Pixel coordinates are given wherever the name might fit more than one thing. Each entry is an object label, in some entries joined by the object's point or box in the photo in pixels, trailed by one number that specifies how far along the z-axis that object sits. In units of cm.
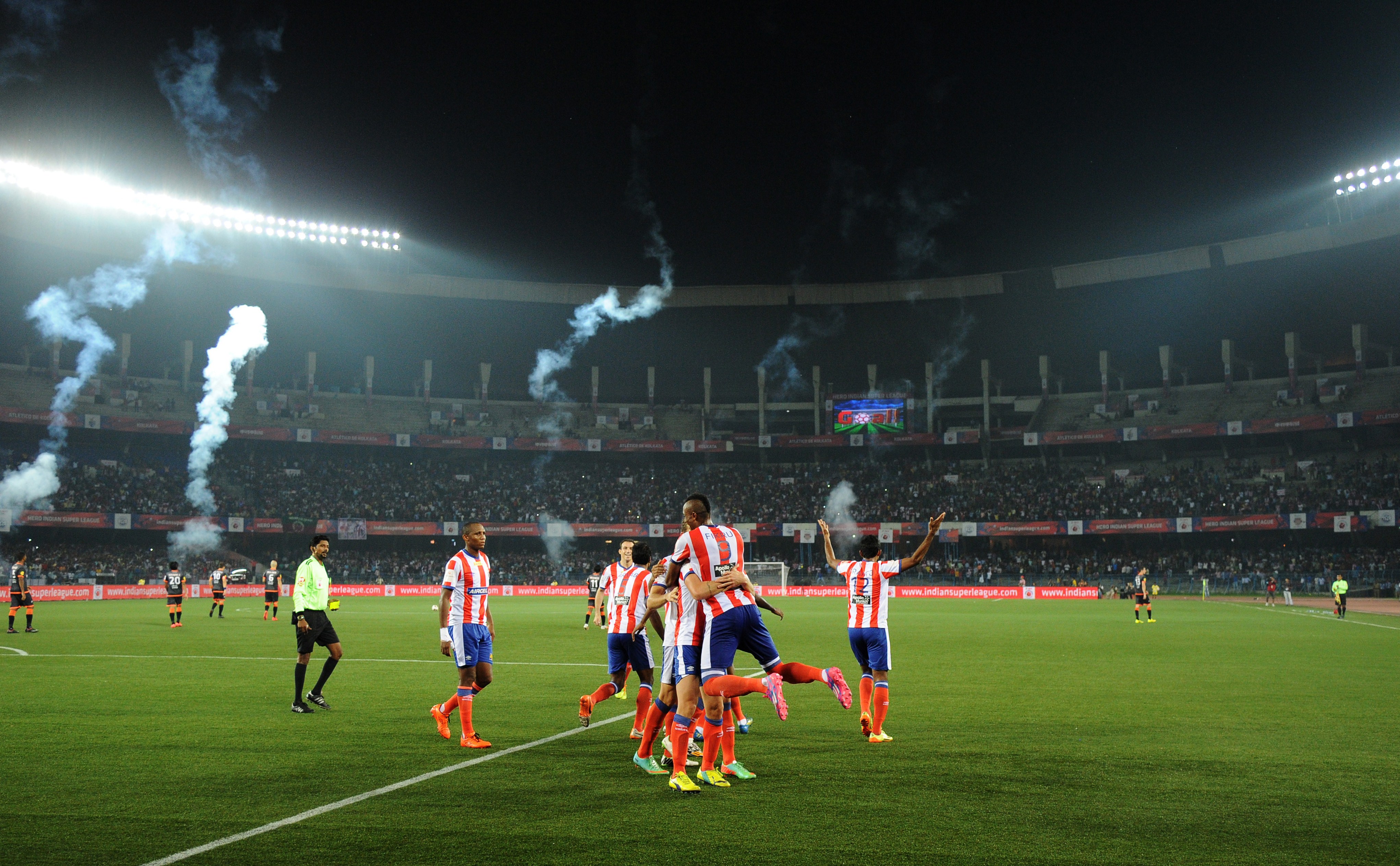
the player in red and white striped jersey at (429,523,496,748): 1032
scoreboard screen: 7194
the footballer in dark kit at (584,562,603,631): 3039
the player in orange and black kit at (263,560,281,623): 3391
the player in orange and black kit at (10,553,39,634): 2558
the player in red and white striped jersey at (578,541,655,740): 1077
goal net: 6669
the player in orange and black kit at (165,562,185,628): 3017
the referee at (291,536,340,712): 1273
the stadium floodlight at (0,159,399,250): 5281
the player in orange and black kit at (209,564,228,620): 3519
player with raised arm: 1053
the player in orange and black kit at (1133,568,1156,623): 3506
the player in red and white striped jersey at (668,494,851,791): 790
